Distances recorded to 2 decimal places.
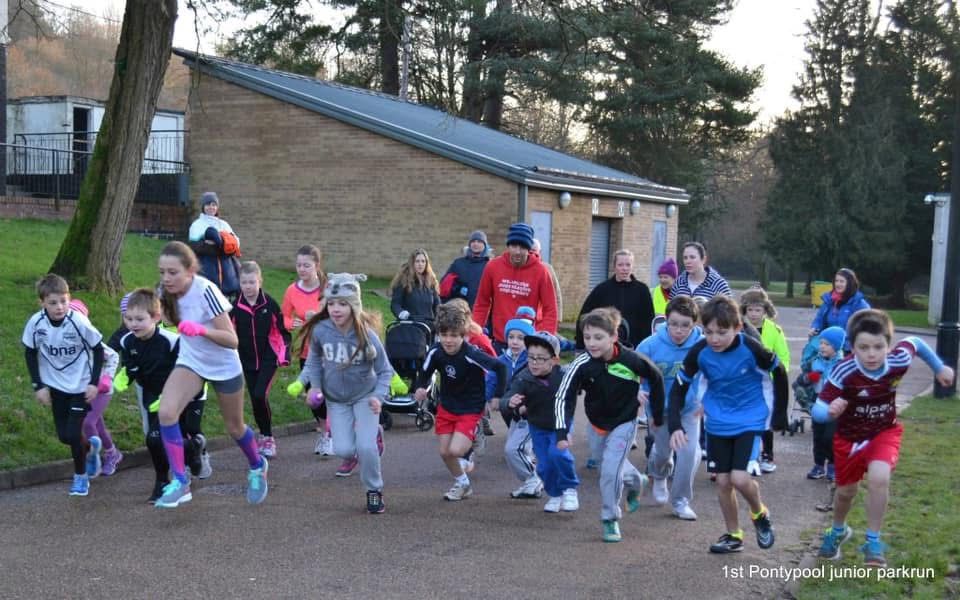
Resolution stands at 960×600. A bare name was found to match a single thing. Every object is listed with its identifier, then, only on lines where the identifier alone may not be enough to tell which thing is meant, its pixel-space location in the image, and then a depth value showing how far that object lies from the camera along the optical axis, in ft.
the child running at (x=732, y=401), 20.16
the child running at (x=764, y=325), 29.37
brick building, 73.97
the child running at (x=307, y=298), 30.76
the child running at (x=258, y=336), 29.19
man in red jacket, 29.99
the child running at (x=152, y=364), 24.12
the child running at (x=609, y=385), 22.07
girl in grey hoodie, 23.35
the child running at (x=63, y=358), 23.93
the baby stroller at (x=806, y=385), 32.03
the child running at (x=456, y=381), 24.68
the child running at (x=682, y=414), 23.24
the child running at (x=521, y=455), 25.38
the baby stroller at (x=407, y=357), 35.22
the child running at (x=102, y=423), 24.82
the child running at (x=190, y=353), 22.60
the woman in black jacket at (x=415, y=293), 36.35
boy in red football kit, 19.57
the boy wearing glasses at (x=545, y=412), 23.68
